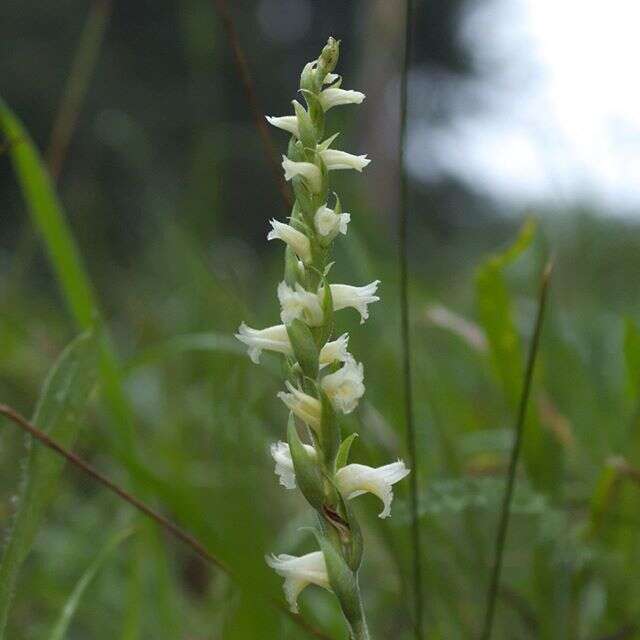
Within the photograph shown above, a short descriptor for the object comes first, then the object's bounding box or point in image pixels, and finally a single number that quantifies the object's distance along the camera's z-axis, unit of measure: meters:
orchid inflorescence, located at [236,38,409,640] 0.23
